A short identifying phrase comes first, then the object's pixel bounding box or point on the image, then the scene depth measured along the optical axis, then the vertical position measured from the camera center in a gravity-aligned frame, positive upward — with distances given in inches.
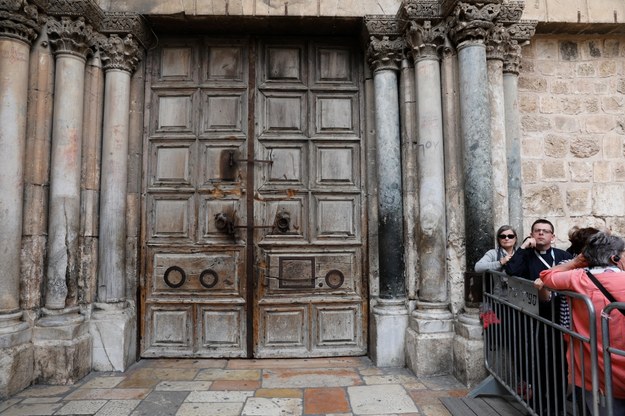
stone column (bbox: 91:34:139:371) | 156.9 +6.2
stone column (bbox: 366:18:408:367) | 161.3 +12.2
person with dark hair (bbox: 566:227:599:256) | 100.6 -2.1
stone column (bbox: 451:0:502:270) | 149.0 +37.8
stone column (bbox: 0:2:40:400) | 139.9 +24.2
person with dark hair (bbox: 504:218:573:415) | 97.1 -19.6
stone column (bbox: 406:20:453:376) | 150.0 +4.3
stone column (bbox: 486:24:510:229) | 157.2 +40.5
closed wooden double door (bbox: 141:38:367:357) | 174.4 +13.4
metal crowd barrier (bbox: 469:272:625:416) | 85.2 -29.8
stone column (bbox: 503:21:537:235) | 168.4 +48.8
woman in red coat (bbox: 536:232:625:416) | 82.5 -13.0
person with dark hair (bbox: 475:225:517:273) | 134.5 -7.7
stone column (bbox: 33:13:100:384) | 145.3 +6.7
